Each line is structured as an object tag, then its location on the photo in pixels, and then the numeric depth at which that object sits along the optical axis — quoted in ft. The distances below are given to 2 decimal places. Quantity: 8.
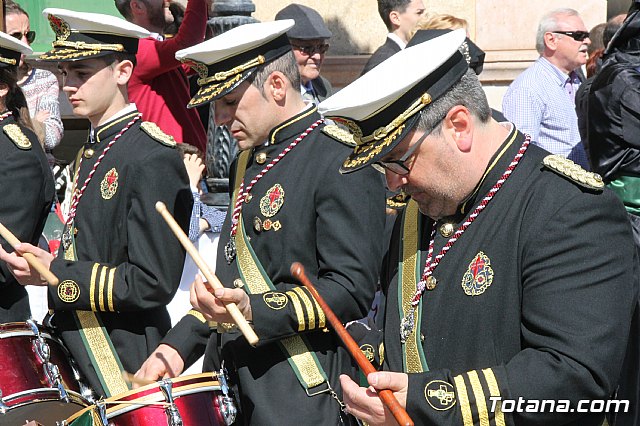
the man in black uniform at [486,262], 19.39
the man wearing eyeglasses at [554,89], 50.90
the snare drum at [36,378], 29.01
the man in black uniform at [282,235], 26.21
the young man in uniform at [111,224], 29.78
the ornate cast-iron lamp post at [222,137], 45.16
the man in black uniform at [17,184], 32.53
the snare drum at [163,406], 26.32
